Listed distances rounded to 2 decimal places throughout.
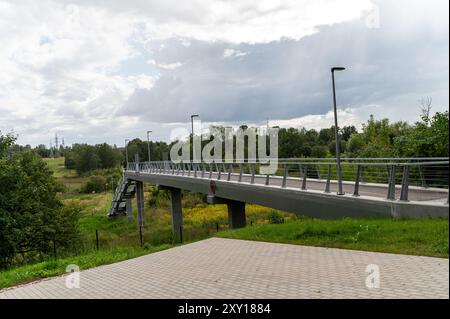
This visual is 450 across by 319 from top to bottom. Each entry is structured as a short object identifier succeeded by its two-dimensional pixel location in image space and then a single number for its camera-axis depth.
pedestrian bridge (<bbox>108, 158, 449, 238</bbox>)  13.42
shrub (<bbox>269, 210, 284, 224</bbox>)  35.05
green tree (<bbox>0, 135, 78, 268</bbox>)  25.31
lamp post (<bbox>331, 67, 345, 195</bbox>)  16.94
